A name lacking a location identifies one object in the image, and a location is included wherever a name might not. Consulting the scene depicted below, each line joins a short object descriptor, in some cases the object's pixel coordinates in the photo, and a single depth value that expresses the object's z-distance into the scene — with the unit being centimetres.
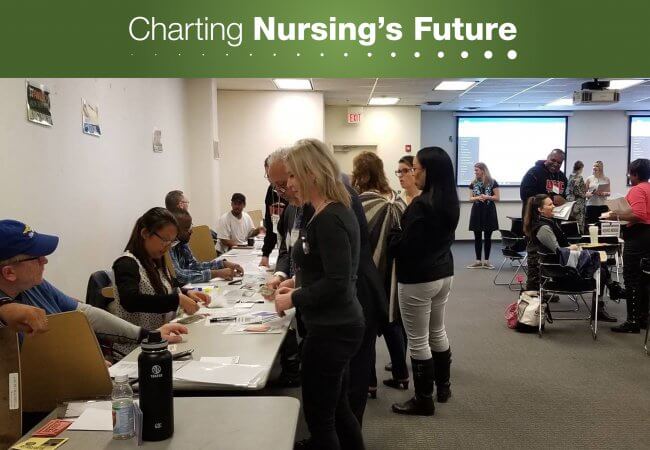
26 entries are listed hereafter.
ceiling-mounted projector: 769
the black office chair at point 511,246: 757
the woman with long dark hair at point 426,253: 306
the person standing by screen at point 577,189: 953
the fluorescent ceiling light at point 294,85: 830
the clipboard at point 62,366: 180
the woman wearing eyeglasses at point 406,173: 402
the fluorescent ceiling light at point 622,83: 846
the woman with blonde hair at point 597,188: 1012
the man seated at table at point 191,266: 385
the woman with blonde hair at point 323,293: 194
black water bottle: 140
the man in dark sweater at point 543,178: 723
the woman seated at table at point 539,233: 516
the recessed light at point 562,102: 1045
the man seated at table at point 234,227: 629
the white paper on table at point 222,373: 192
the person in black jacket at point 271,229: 441
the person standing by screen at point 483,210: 871
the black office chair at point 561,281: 503
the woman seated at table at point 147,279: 265
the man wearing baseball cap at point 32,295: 151
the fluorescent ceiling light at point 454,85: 844
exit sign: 1075
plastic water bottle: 148
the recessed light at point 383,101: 1005
